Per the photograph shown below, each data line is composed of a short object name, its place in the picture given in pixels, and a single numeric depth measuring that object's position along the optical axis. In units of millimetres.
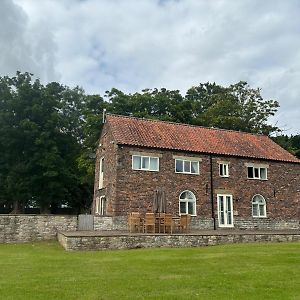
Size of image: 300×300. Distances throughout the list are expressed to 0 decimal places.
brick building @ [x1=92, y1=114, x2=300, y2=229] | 23625
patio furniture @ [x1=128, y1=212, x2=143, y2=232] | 20312
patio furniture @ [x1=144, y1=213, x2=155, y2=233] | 19906
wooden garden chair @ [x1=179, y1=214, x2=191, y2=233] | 20594
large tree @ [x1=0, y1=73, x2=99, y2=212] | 37844
